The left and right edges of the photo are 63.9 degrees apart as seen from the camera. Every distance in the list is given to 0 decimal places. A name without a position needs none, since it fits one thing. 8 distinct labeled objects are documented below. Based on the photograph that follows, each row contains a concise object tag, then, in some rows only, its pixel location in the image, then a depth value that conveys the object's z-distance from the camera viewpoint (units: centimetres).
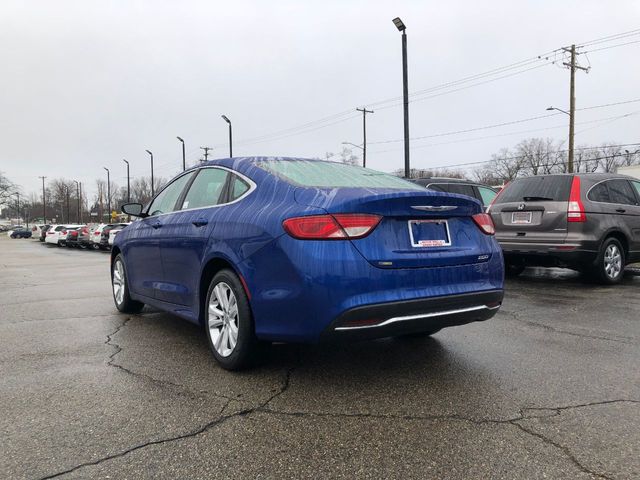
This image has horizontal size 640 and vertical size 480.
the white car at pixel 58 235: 3599
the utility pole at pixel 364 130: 4031
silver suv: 721
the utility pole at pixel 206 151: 5972
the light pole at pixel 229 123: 3425
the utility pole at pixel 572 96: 2898
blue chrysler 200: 304
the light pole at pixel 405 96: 1633
